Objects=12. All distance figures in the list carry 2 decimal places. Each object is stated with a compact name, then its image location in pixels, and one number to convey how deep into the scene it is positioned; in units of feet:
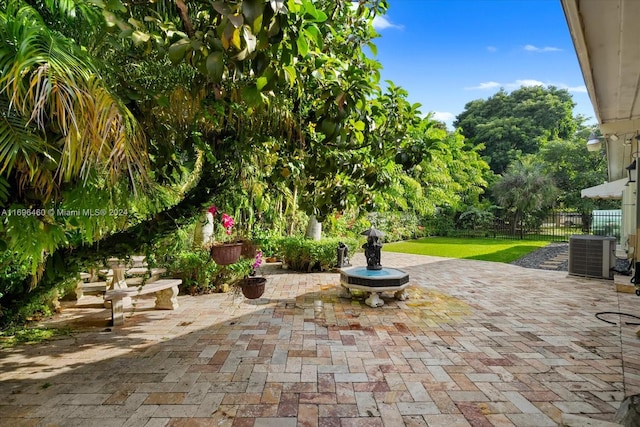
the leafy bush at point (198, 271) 22.39
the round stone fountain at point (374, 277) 19.31
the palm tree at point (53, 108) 4.69
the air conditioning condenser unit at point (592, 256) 26.20
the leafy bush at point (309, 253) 30.83
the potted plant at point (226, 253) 16.15
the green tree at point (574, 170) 66.39
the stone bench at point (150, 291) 16.28
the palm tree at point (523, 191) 61.46
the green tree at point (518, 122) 91.25
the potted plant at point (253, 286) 17.17
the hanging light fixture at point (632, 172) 26.25
